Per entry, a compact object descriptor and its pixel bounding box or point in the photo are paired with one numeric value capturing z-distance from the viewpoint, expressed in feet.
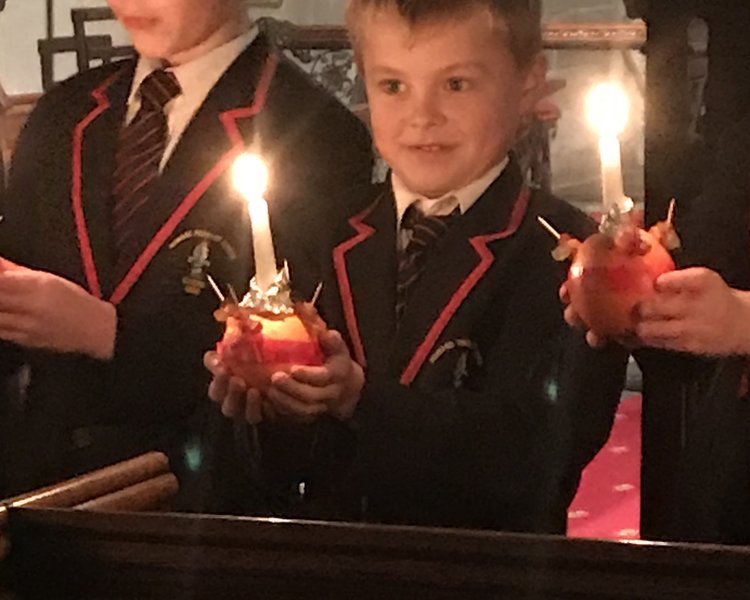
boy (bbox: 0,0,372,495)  6.41
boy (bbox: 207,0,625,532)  6.12
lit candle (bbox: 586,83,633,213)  5.98
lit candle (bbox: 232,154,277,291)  6.16
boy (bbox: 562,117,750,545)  5.86
